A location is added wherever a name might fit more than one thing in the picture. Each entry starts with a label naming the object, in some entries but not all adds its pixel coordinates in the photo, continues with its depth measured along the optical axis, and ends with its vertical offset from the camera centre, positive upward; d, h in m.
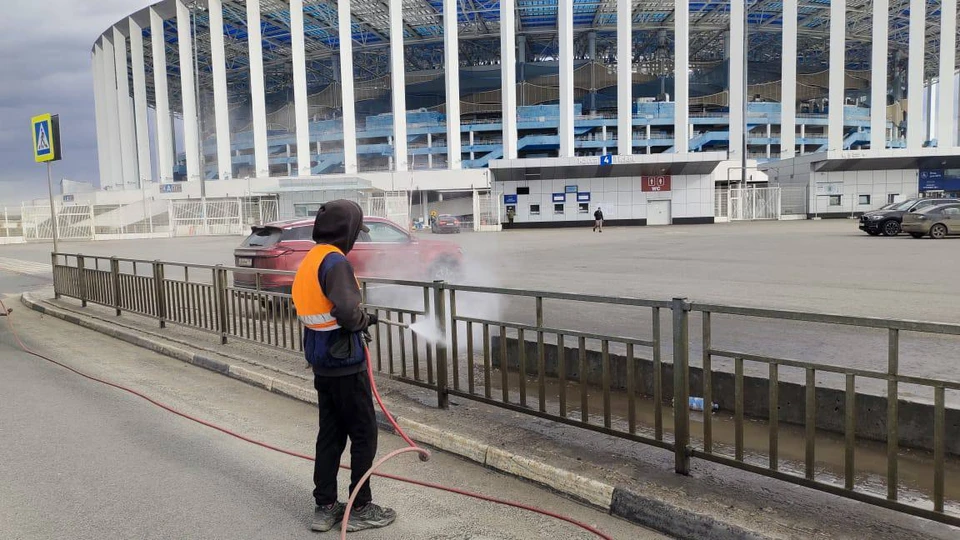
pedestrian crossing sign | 12.80 +1.96
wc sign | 42.28 +1.90
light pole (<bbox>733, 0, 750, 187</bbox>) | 47.52 +4.30
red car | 10.68 -0.57
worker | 3.29 -0.72
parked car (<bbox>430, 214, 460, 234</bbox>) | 39.45 -0.39
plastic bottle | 5.65 -1.76
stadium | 43.09 +13.06
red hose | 3.45 -1.71
